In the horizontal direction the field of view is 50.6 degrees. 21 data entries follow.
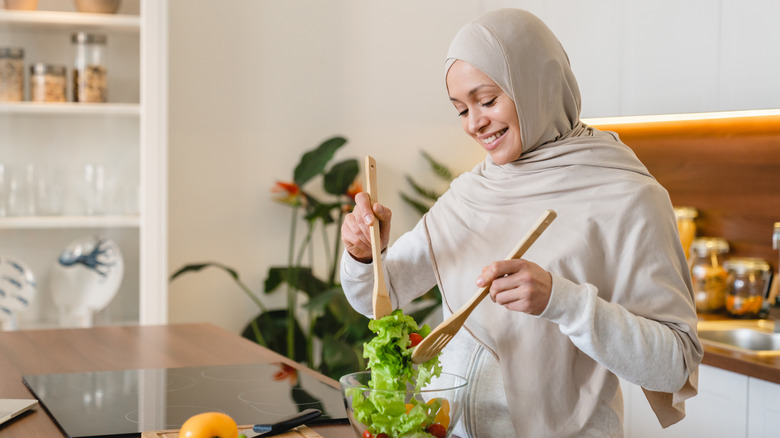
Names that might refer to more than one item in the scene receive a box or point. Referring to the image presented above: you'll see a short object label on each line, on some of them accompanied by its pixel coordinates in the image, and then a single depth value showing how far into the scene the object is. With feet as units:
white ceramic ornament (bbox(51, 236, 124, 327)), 9.73
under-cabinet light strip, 8.23
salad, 3.21
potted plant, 10.53
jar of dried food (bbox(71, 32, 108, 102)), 9.68
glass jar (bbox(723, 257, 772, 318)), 8.91
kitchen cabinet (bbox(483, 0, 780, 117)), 7.95
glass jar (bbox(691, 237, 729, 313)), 9.33
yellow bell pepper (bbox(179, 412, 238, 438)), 3.52
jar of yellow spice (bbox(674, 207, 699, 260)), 9.71
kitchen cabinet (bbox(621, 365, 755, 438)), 7.51
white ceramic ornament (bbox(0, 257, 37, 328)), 9.53
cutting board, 4.05
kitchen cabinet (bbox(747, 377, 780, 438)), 7.08
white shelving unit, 9.53
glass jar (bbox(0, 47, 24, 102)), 9.36
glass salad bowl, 3.20
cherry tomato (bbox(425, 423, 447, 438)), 3.28
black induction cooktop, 4.35
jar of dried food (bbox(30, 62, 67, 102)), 9.50
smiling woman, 4.10
